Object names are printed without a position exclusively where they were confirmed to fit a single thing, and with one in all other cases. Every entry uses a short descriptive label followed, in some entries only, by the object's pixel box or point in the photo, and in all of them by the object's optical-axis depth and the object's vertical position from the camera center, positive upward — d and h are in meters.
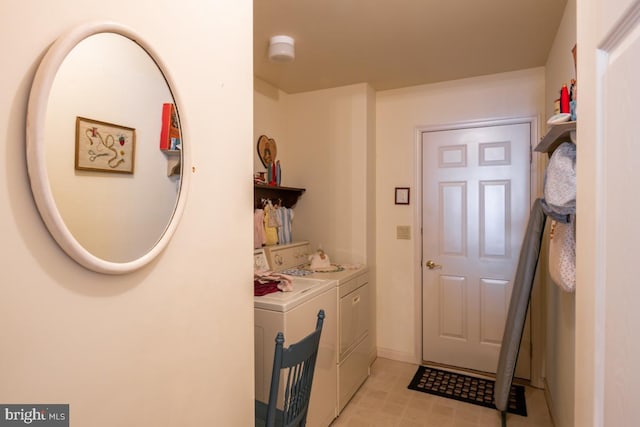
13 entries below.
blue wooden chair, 1.30 -0.67
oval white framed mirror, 0.67 +0.14
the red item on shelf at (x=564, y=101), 1.55 +0.49
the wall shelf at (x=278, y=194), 2.88 +0.15
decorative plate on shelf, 2.98 +0.53
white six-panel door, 2.83 -0.21
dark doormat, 2.53 -1.37
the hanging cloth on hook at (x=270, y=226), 2.84 -0.12
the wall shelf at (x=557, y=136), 1.42 +0.34
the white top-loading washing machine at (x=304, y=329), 1.80 -0.65
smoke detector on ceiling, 2.22 +1.04
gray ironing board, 2.15 -0.55
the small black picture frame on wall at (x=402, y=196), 3.17 +0.14
